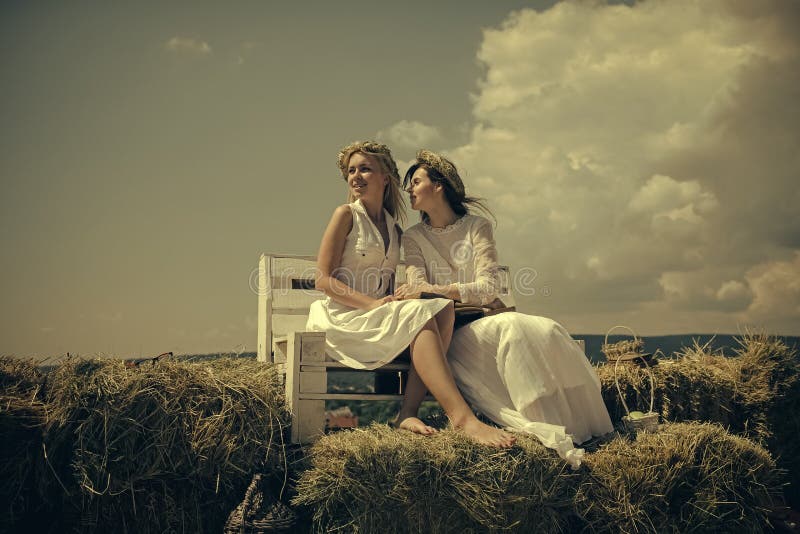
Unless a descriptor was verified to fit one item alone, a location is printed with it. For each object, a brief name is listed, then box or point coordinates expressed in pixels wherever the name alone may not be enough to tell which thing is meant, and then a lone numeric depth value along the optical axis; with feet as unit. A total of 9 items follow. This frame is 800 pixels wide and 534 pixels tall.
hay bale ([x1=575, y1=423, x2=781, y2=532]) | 10.89
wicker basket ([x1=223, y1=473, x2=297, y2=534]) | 10.31
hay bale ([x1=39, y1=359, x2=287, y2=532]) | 10.55
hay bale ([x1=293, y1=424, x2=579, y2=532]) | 9.95
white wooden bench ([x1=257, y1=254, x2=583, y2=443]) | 12.10
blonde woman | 11.86
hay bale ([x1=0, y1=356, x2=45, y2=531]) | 10.55
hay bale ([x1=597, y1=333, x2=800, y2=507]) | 15.52
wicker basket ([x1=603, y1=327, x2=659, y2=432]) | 12.88
